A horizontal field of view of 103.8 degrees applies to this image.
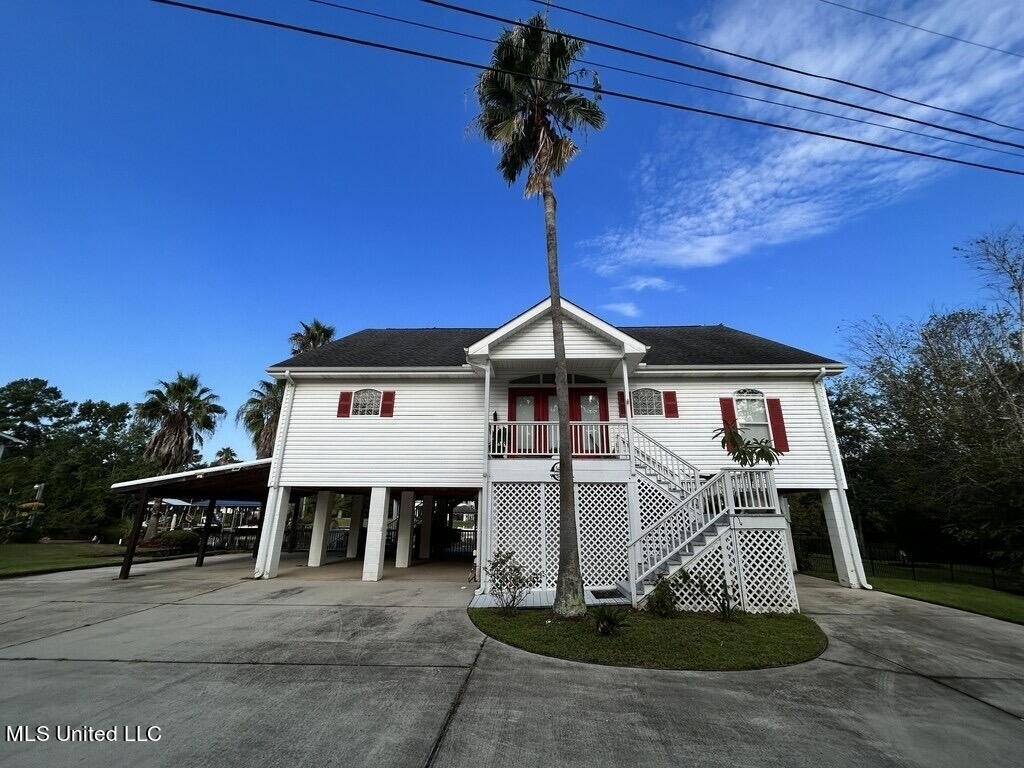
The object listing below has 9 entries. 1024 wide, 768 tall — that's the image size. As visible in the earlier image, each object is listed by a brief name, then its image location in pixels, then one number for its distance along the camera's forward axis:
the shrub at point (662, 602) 7.66
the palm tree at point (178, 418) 23.70
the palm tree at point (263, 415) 23.17
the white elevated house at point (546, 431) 10.06
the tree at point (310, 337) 24.66
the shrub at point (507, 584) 8.16
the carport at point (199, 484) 11.67
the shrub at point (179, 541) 21.92
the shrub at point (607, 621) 6.45
